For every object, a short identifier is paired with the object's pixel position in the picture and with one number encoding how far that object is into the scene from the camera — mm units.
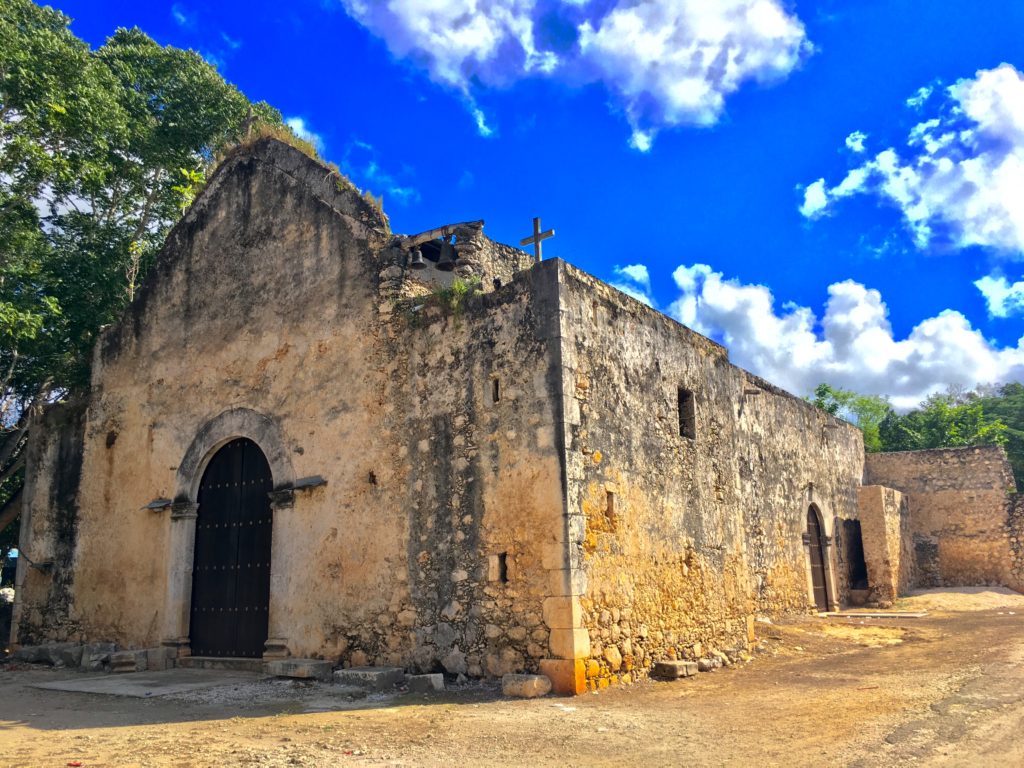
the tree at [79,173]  12578
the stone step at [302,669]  8445
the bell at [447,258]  9844
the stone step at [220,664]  9531
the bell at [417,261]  9578
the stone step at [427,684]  7715
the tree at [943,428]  32625
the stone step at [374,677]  7906
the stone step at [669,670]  8430
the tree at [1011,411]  33188
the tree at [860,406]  37188
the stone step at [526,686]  7191
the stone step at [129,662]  9898
